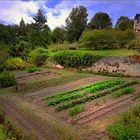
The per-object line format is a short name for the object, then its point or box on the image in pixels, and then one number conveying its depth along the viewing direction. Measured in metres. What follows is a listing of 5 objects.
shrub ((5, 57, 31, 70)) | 14.14
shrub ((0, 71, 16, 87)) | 10.18
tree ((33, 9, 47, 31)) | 28.81
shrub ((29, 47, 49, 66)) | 14.96
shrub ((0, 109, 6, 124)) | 6.11
